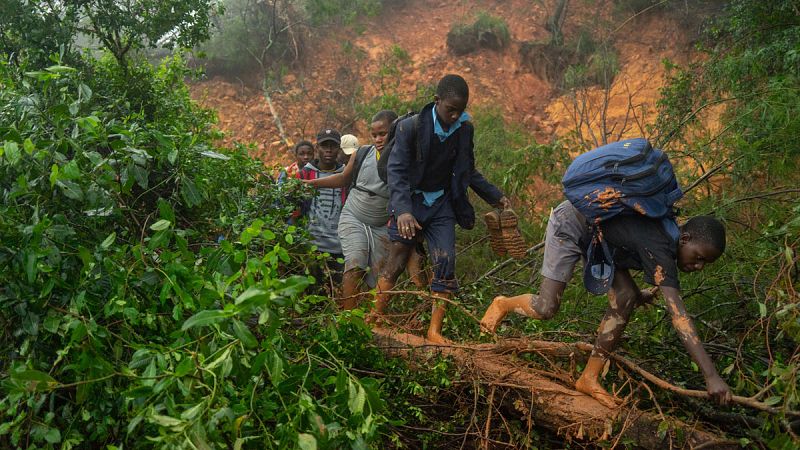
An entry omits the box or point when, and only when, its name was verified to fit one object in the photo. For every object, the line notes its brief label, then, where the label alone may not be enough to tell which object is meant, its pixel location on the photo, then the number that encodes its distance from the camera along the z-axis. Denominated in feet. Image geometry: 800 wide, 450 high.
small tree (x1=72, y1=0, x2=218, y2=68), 21.21
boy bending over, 10.84
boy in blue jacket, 14.58
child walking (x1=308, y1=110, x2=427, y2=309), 17.06
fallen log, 10.57
